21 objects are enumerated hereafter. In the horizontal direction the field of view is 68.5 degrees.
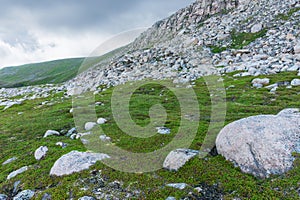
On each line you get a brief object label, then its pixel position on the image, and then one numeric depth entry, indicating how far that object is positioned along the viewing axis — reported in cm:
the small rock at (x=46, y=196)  959
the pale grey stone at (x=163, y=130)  1590
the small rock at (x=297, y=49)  4074
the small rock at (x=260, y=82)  3028
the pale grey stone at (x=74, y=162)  1119
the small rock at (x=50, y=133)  1870
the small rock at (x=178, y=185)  932
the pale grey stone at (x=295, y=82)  2767
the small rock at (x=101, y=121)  2021
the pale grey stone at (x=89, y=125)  1877
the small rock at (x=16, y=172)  1208
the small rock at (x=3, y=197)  1034
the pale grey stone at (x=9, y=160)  1432
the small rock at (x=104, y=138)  1543
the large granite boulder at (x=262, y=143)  948
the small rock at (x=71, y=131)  1860
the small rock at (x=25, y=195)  985
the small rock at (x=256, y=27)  6141
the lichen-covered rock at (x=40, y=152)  1395
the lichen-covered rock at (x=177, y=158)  1079
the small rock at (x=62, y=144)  1536
